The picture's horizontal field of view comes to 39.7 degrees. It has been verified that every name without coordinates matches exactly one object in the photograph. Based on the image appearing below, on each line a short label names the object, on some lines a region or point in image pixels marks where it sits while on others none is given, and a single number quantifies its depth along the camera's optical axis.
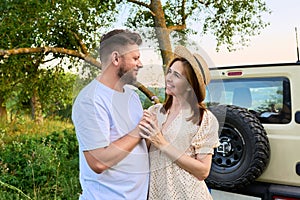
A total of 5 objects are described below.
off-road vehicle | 3.08
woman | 1.78
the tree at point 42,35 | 7.51
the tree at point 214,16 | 9.88
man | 1.56
